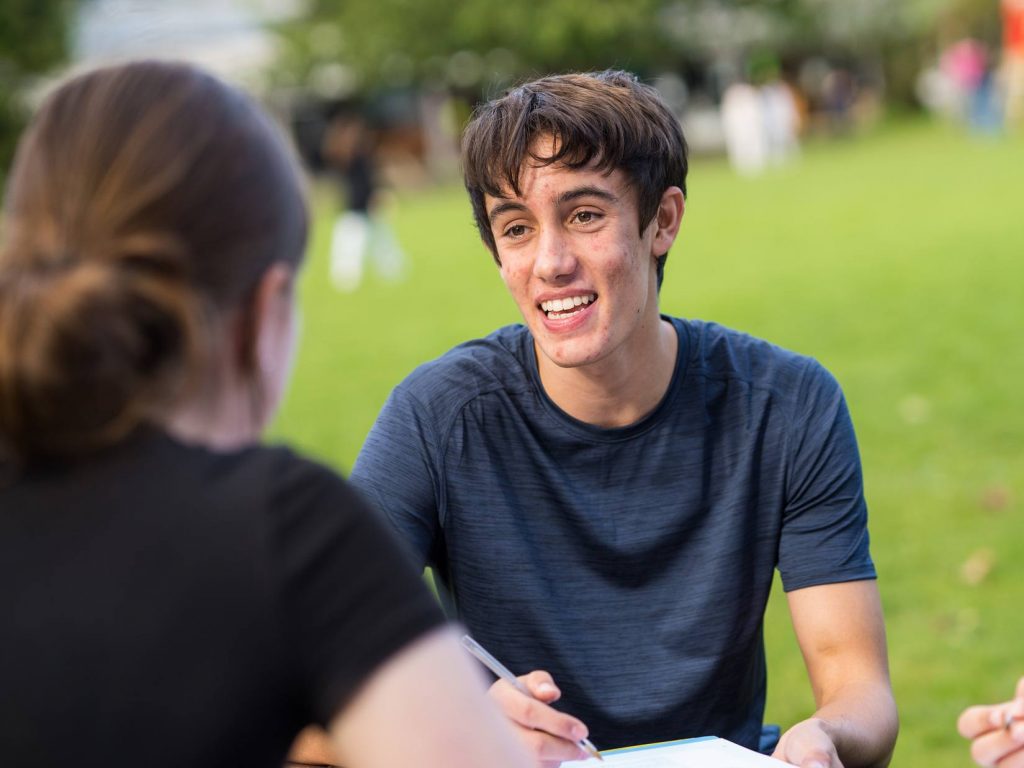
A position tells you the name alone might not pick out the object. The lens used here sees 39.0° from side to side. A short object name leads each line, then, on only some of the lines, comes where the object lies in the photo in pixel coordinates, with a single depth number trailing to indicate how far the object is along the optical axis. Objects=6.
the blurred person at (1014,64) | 40.41
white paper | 2.04
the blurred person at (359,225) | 19.34
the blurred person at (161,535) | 1.38
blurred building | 38.91
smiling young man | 2.68
